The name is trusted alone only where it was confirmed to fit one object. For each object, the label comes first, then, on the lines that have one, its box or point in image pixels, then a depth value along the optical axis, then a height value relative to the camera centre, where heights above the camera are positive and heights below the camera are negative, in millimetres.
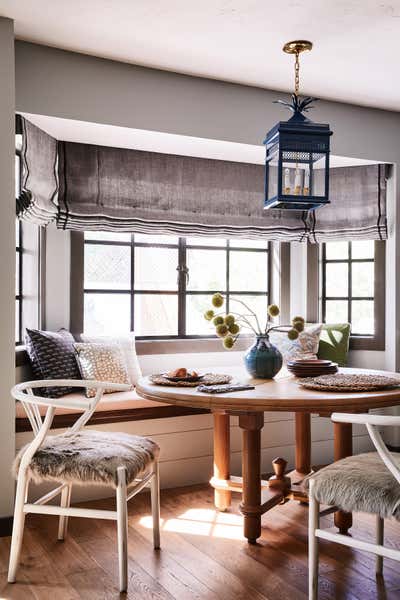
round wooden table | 2443 -656
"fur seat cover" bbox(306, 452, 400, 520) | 2006 -671
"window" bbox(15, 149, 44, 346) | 3887 +162
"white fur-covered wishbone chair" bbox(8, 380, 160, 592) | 2314 -732
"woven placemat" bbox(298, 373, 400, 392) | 2611 -384
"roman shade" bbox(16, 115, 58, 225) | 3438 +772
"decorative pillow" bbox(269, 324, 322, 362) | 4297 -331
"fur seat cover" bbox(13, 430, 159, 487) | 2326 -657
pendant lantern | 2865 +677
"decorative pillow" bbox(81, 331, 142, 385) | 3957 -331
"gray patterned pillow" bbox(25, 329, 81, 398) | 3541 -364
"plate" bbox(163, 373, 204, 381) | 2830 -381
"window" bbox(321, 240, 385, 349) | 4617 +97
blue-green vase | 3016 -311
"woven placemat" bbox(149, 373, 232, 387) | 2773 -392
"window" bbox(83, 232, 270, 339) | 4266 +148
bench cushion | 3377 -626
